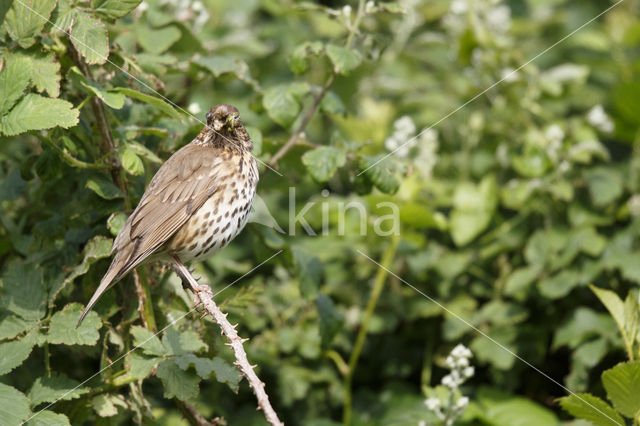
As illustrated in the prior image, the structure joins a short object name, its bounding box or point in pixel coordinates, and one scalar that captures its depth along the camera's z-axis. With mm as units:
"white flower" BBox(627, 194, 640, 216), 10719
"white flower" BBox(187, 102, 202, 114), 8456
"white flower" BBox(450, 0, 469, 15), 12695
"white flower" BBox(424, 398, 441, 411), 8078
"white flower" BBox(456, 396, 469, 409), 7787
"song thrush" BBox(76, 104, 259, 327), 7020
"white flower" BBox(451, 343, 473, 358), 7991
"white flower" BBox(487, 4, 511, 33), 13070
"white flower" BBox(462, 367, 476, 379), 7992
